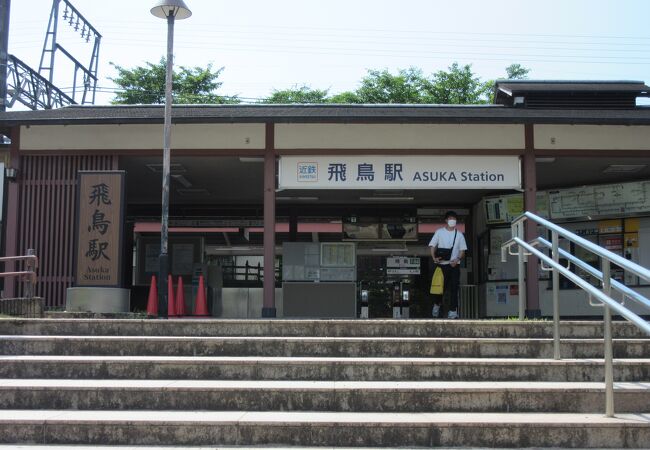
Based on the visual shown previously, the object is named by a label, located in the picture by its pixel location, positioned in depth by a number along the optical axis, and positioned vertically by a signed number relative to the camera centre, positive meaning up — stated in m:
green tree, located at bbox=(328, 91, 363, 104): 34.81 +9.22
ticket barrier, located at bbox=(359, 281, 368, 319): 15.80 -0.68
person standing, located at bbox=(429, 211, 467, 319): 10.71 +0.32
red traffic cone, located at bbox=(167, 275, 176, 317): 13.16 -0.70
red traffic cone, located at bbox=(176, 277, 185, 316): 13.51 -0.53
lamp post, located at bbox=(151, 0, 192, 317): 10.24 +3.02
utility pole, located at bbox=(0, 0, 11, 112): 16.83 +5.77
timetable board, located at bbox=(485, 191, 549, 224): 14.59 +1.49
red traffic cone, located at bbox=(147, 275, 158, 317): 12.21 -0.52
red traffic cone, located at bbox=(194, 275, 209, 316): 13.16 -0.58
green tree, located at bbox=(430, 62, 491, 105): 34.38 +9.58
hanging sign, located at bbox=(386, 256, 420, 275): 17.53 +0.23
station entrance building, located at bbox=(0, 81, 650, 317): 11.49 +1.89
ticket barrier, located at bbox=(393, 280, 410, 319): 16.55 -0.63
